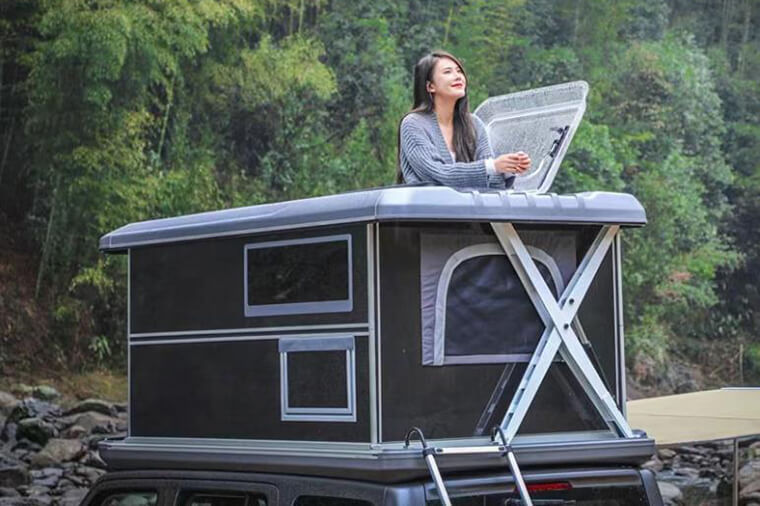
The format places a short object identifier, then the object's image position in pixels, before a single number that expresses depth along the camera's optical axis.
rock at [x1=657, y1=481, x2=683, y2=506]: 15.29
